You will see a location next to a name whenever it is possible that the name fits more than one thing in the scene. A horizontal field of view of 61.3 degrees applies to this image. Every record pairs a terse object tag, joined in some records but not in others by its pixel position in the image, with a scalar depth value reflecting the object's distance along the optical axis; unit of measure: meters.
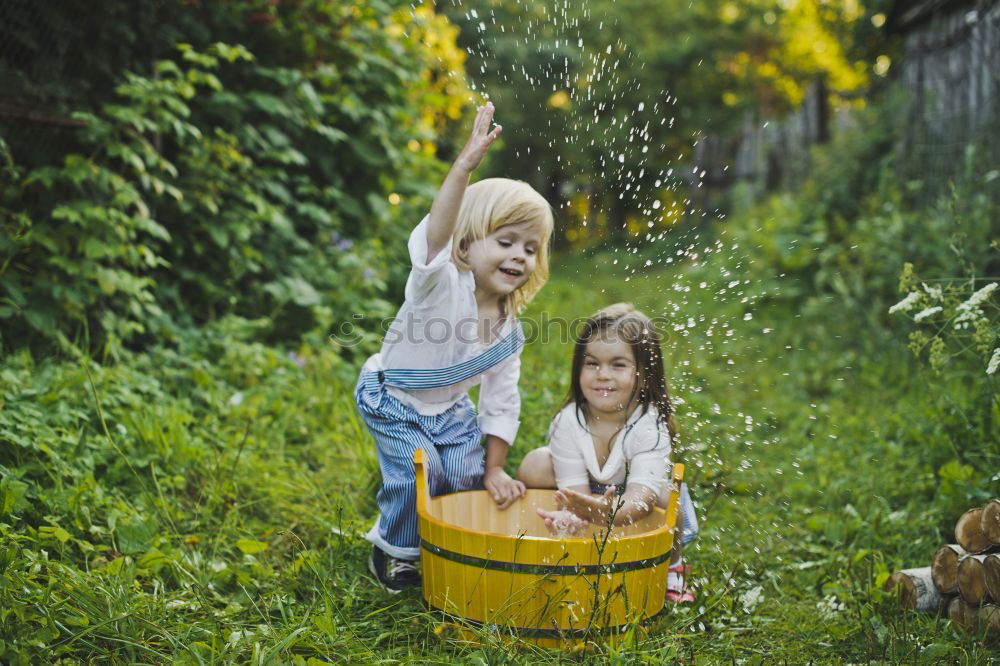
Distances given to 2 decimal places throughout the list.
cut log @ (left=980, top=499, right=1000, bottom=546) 2.08
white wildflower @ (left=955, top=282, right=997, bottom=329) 2.22
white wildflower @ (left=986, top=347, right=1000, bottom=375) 2.08
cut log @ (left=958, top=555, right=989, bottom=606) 2.08
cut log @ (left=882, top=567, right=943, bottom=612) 2.23
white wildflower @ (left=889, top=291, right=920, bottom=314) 2.34
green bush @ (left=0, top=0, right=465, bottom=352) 3.34
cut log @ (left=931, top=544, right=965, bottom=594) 2.18
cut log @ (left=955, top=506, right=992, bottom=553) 2.13
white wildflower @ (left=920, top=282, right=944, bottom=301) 2.37
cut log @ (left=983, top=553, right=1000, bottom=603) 2.04
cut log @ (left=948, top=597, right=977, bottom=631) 2.12
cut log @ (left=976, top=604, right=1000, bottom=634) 2.06
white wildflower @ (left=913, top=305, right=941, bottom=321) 2.24
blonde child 2.35
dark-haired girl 2.36
